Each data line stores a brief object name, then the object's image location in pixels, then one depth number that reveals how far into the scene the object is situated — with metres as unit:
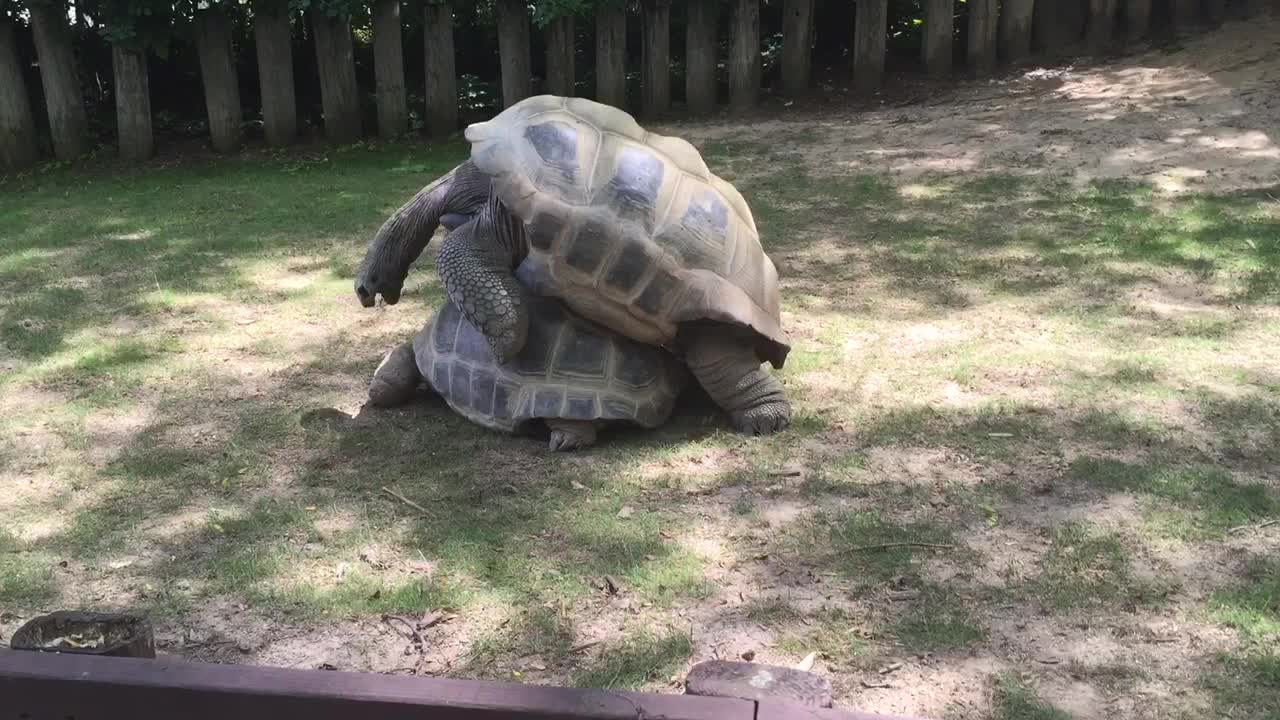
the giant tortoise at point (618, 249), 3.44
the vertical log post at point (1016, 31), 8.85
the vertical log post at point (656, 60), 8.59
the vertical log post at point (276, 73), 8.03
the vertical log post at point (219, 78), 7.98
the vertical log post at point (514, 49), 8.31
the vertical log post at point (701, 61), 8.65
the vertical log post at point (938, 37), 8.75
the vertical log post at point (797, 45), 8.75
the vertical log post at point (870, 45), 8.77
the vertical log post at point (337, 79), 8.20
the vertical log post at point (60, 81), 7.82
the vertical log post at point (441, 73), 8.25
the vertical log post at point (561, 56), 8.42
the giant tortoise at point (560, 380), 3.61
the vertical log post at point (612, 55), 8.45
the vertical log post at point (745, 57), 8.64
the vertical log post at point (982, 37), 8.80
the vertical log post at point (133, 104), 7.93
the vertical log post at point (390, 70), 8.19
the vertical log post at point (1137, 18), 8.74
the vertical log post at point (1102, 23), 8.78
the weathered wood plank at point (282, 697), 1.48
